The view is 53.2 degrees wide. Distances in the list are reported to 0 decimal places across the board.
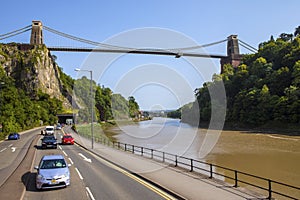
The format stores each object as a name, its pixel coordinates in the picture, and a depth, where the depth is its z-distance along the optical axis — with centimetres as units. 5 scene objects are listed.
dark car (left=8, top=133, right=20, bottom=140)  4762
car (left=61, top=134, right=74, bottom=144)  3750
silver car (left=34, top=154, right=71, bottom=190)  1288
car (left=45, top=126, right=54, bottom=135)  4989
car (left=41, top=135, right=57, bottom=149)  3192
